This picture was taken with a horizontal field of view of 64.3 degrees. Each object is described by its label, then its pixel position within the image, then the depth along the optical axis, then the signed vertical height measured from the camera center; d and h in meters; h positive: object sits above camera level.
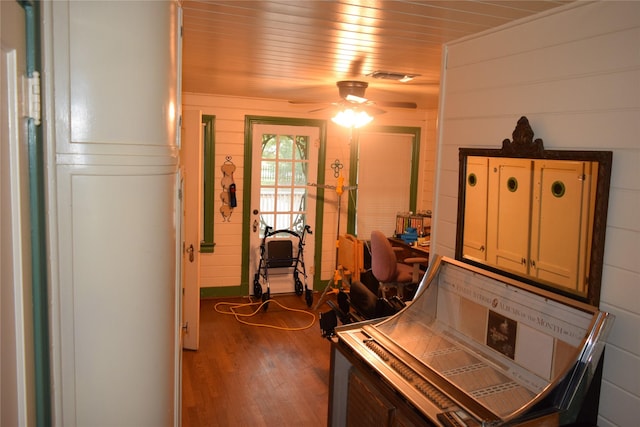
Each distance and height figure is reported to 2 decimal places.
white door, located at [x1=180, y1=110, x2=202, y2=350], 4.20 -0.31
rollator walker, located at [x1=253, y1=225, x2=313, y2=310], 5.94 -1.11
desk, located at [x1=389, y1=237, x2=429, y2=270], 5.43 -0.92
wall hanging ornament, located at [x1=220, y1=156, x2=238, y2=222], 5.82 -0.32
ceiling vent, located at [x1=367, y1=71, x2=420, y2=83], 3.52 +0.65
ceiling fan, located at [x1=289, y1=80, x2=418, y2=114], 3.92 +0.52
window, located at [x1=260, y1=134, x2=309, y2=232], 6.05 -0.20
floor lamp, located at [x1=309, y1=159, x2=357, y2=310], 5.88 -0.27
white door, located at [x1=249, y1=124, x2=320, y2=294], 6.01 -0.34
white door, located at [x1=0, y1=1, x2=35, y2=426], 0.99 -0.16
